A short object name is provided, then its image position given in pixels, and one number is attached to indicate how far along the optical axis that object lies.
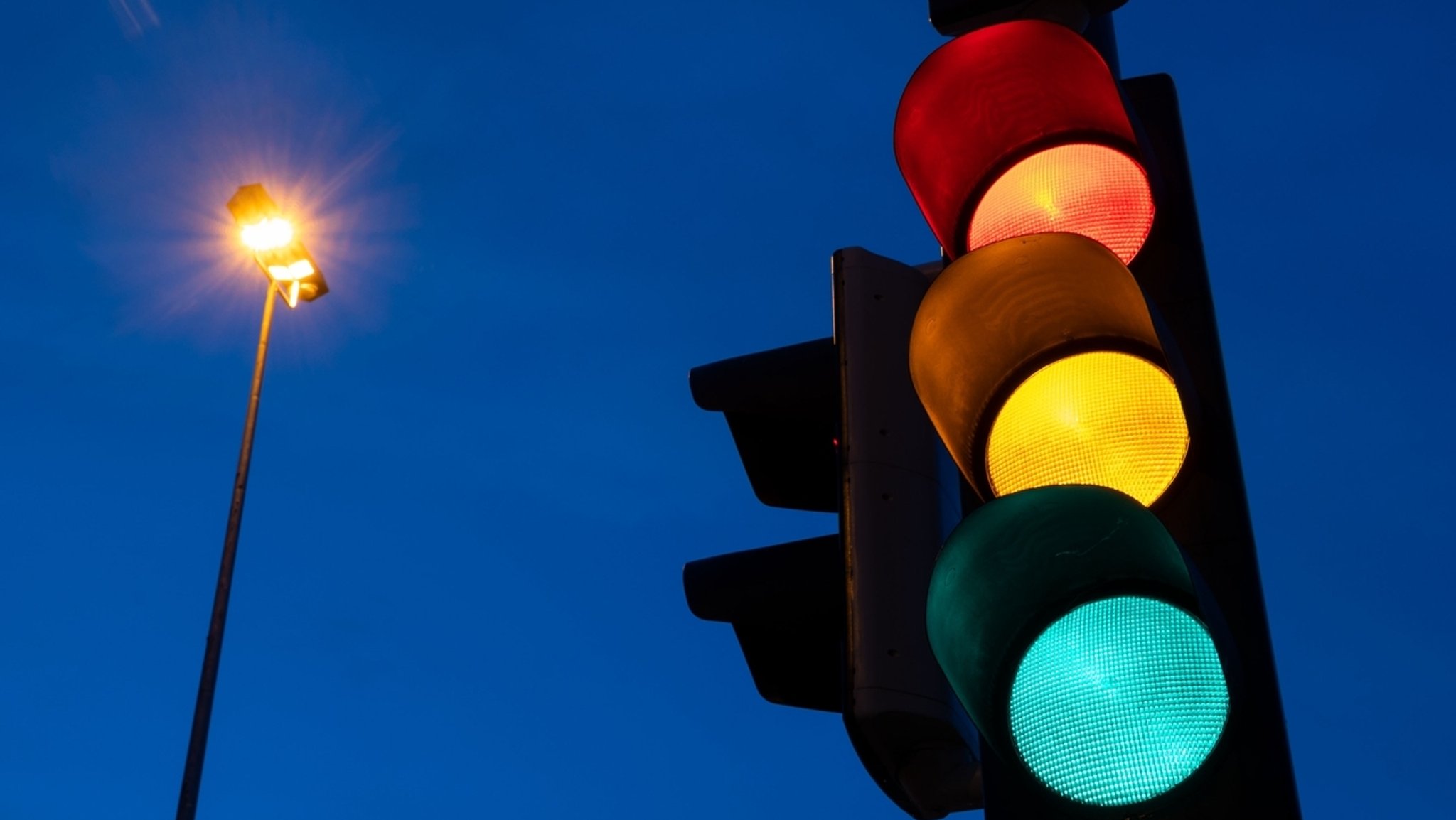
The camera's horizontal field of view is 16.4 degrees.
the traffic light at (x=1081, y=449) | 4.65
